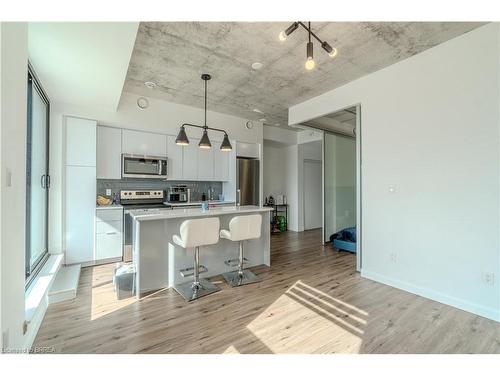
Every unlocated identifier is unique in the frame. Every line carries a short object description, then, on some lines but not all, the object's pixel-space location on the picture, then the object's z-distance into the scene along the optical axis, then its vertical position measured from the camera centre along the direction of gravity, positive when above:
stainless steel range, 4.07 -0.30
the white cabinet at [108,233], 3.92 -0.78
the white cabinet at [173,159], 4.77 +0.59
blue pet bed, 4.51 -1.04
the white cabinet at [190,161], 4.95 +0.57
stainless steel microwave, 4.31 +0.40
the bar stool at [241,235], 3.03 -0.63
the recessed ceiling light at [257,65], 3.10 +1.65
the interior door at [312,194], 6.99 -0.19
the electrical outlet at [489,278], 2.31 -0.90
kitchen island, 2.84 -0.84
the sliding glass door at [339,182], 5.11 +0.13
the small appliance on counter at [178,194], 4.80 -0.13
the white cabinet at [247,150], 5.46 +0.91
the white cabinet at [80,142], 3.78 +0.76
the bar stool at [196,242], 2.67 -0.64
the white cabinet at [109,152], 4.14 +0.64
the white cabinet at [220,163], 5.34 +0.57
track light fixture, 1.96 +1.22
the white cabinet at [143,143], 4.38 +0.86
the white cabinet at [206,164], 5.12 +0.53
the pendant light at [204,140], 3.18 +0.66
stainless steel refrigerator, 5.41 +0.16
